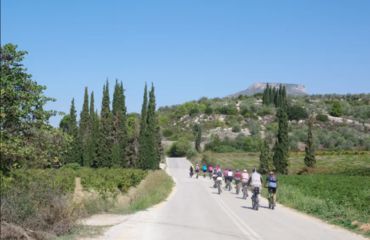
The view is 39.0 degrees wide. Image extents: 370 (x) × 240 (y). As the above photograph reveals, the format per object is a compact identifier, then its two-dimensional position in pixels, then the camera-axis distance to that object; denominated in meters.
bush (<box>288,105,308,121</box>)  160.50
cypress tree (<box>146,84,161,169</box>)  71.56
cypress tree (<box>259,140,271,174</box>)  70.50
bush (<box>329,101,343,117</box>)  165.38
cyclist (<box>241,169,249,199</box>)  32.89
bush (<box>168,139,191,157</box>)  116.75
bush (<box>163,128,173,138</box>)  151.50
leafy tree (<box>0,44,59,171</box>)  13.16
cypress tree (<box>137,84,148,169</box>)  71.44
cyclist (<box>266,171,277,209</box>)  25.16
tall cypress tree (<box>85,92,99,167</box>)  73.25
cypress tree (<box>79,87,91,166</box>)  75.00
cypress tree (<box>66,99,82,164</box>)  74.69
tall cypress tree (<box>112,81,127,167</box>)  71.62
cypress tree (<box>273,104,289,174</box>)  67.94
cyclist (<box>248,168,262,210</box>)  24.73
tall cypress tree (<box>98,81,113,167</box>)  71.88
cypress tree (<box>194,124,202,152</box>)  121.12
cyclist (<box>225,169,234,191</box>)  39.76
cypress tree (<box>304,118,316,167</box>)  74.88
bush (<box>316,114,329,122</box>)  155.62
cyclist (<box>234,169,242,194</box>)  36.84
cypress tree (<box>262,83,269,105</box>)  183.70
